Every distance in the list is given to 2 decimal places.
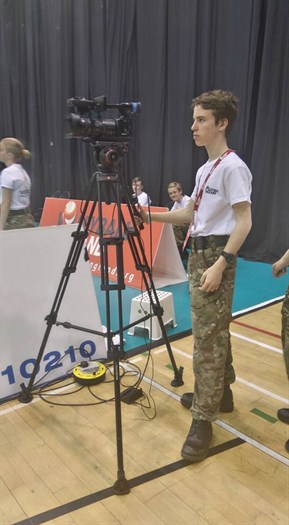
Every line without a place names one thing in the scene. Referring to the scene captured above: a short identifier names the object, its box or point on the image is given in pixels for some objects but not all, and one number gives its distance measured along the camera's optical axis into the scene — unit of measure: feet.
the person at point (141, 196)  19.89
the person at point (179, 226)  18.01
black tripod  5.88
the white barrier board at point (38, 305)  8.20
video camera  5.73
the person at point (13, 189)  11.62
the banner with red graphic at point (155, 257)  15.25
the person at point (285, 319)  6.85
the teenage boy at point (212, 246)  5.87
